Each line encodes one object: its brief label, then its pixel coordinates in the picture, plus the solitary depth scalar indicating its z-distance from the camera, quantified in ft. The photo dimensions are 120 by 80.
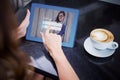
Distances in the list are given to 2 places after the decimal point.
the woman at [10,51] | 1.37
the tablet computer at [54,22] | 3.12
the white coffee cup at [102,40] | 2.98
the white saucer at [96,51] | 3.02
